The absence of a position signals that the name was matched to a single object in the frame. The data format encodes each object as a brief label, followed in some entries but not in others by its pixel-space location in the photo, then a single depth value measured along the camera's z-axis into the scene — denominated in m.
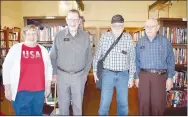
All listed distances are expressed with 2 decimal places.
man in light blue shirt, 2.68
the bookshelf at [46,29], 3.62
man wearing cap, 2.52
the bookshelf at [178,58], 3.88
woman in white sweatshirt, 2.16
